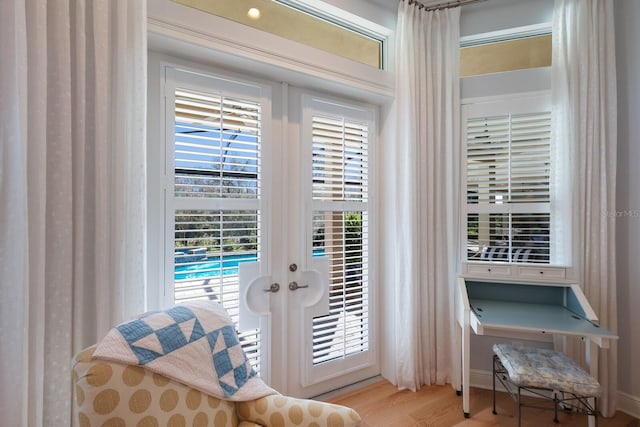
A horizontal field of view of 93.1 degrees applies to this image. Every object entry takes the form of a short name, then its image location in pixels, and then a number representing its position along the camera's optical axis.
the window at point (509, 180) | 2.17
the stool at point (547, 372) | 1.50
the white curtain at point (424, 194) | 2.20
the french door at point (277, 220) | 1.64
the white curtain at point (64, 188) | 0.99
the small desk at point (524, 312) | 1.65
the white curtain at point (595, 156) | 1.95
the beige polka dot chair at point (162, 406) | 0.88
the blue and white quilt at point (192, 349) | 0.96
